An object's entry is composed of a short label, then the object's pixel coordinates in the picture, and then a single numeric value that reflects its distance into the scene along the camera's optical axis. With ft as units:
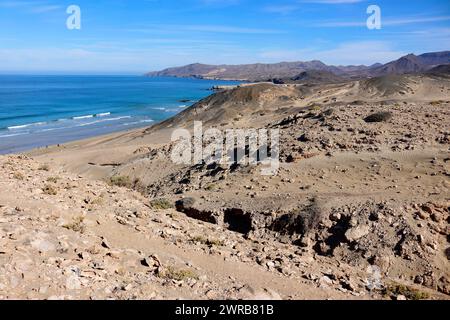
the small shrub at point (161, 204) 45.96
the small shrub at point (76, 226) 30.94
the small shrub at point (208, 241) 34.58
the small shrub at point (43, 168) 55.85
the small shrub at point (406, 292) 28.86
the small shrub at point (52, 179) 46.21
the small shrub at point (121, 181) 62.59
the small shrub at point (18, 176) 44.81
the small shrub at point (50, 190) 39.71
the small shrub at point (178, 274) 26.13
